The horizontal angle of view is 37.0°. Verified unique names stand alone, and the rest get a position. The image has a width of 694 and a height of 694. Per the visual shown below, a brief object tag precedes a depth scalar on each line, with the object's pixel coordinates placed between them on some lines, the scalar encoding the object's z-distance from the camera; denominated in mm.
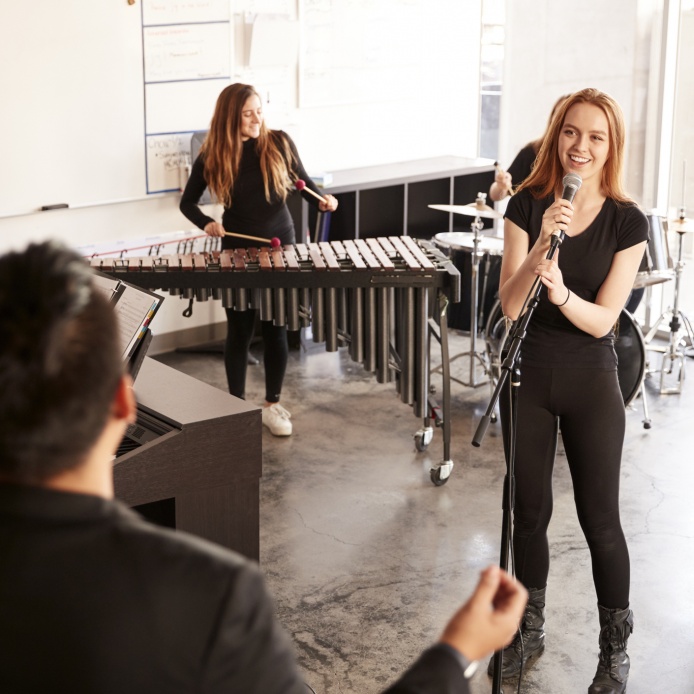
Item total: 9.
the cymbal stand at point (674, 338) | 5598
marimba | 4176
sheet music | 2656
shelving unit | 6418
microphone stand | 2367
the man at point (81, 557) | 1008
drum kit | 4777
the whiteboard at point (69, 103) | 5219
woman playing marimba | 4855
